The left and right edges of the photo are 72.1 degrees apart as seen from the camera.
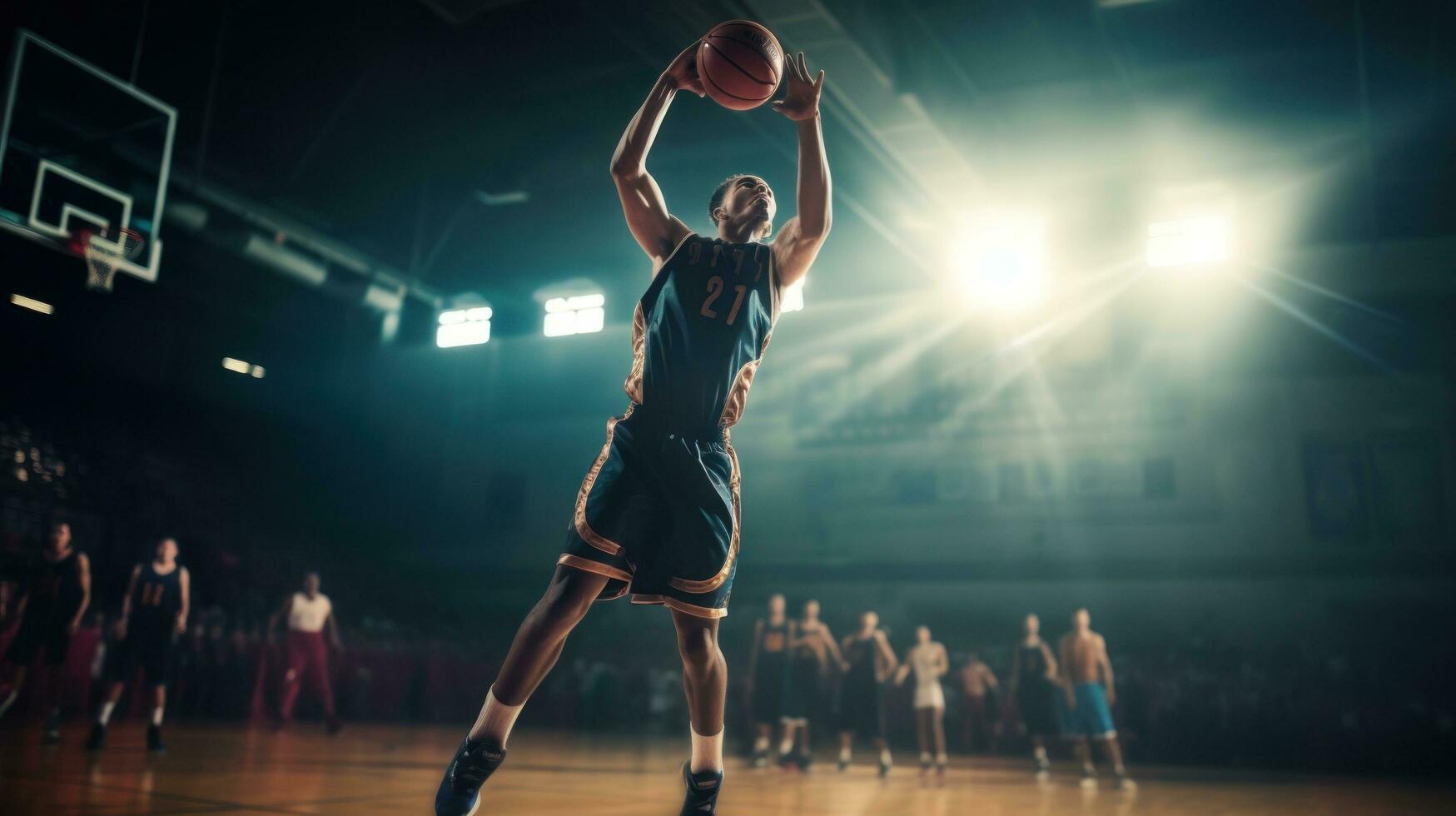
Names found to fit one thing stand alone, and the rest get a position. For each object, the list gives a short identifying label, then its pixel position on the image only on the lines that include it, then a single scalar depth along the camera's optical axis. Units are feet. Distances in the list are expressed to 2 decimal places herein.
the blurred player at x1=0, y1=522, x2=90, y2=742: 24.40
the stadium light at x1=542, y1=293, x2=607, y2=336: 54.54
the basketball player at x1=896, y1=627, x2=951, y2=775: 29.58
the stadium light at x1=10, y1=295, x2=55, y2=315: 46.85
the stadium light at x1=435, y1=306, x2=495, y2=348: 56.75
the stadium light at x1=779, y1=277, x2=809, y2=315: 47.93
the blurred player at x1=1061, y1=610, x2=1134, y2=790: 27.50
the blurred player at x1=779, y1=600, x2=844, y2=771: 28.32
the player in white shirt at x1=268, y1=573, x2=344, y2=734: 31.24
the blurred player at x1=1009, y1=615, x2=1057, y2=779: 31.50
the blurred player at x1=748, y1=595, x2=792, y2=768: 28.63
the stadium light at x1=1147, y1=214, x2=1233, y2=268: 42.65
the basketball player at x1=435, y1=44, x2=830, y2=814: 8.28
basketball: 9.76
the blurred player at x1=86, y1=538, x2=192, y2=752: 23.76
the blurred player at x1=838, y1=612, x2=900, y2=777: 29.89
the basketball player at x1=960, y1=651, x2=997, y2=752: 41.22
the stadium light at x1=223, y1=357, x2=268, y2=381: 57.47
